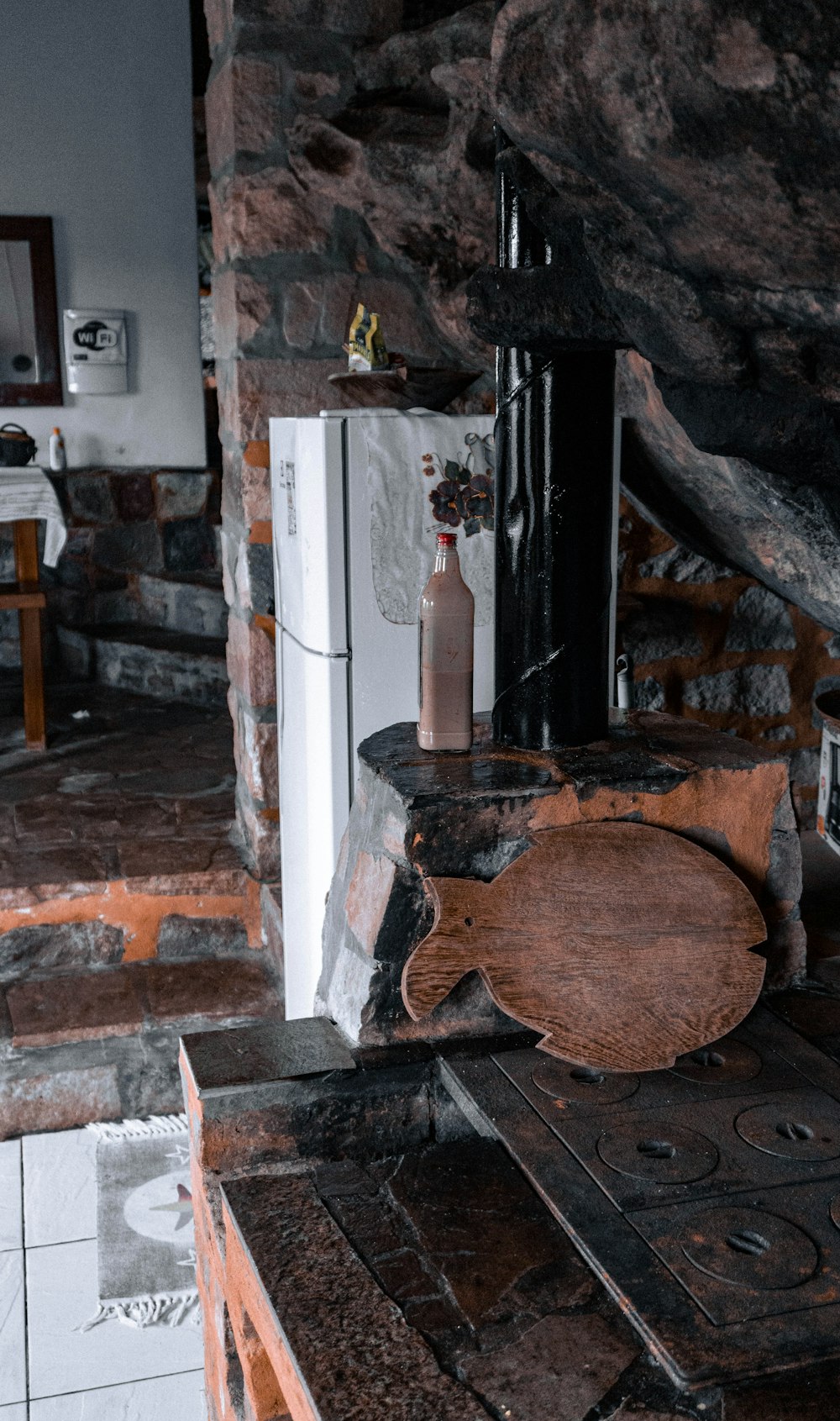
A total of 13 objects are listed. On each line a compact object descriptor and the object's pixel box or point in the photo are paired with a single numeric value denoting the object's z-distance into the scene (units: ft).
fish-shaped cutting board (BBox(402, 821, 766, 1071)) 5.90
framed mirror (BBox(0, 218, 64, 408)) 19.54
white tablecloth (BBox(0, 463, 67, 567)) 15.57
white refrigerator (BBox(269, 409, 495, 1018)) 9.13
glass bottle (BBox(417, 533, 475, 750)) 6.47
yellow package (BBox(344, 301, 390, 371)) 9.57
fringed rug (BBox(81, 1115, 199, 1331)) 8.55
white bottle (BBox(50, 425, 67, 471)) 19.89
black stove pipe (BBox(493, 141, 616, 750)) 6.31
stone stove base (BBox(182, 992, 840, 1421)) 4.09
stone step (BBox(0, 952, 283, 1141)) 10.52
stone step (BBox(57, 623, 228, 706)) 18.44
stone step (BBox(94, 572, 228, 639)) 19.95
